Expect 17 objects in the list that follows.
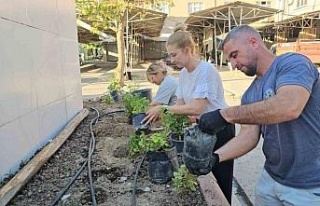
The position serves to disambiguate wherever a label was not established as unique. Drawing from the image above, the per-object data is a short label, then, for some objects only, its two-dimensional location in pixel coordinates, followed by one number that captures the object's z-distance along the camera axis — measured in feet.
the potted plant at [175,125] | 8.30
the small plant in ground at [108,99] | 21.68
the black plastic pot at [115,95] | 22.24
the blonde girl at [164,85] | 10.42
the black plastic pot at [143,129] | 9.38
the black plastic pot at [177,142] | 8.75
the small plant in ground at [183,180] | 6.91
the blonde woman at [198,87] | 6.92
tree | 31.19
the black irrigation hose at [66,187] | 6.98
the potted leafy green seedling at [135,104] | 13.38
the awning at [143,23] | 41.66
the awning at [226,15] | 48.13
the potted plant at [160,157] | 7.70
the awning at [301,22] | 55.82
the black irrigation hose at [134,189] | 6.91
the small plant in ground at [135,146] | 9.49
